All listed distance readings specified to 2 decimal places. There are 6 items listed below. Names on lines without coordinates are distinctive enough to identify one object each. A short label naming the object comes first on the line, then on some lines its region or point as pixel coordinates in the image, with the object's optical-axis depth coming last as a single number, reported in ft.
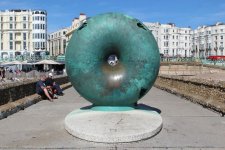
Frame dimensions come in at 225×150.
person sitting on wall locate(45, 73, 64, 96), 32.21
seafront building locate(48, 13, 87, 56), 252.91
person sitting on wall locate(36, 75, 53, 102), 30.22
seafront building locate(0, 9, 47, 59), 216.32
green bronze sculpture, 19.43
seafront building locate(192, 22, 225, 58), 305.13
